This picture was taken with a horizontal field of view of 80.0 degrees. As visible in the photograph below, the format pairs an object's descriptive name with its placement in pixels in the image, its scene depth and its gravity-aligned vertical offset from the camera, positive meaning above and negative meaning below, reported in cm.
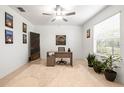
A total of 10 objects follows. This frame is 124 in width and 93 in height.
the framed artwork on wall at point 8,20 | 247 +86
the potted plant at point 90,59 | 340 -68
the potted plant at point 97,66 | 274 -81
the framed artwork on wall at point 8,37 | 249 +27
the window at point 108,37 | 238 +31
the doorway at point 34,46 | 440 -9
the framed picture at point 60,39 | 529 +40
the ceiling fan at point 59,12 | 260 +128
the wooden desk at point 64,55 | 378 -54
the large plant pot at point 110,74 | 215 -88
